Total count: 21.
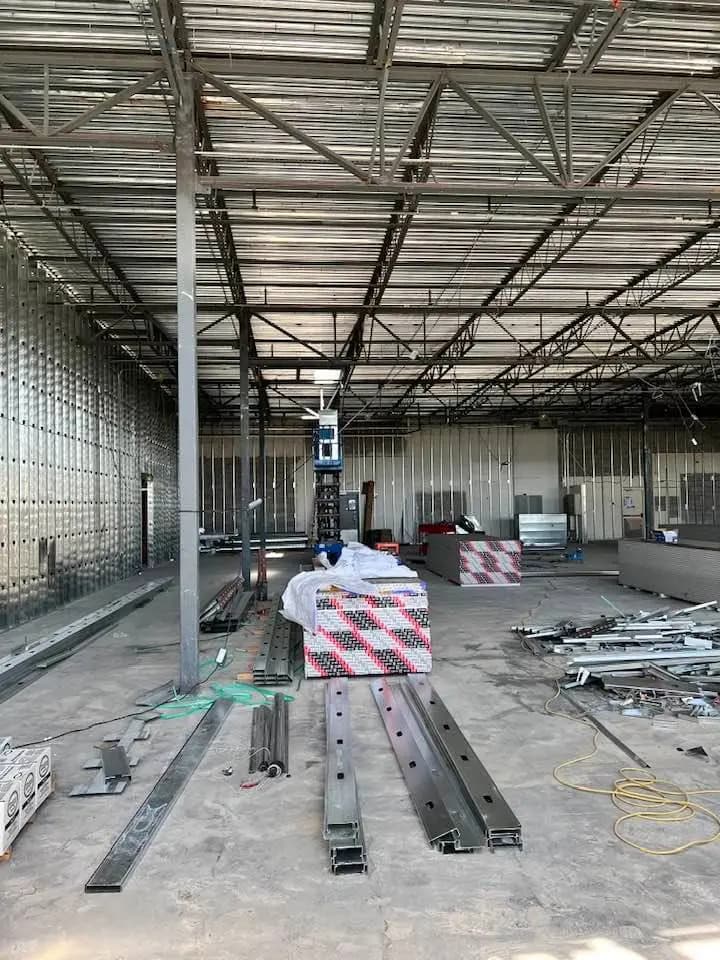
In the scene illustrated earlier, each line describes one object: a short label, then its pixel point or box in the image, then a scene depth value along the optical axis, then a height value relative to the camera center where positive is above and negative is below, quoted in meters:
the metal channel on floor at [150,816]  3.54 -2.11
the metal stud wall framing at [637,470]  33.91 +1.27
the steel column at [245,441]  14.96 +1.39
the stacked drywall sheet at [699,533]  16.59 -1.10
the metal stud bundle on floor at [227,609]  11.00 -2.10
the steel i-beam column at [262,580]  14.32 -1.84
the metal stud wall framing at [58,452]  11.45 +1.15
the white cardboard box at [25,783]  4.10 -1.85
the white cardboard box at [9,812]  3.75 -1.88
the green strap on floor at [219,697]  6.56 -2.17
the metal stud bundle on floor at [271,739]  5.03 -2.08
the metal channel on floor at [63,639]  7.78 -2.05
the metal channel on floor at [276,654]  7.63 -2.07
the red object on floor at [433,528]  25.58 -1.30
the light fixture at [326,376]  19.28 +3.83
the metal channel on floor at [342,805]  3.64 -2.04
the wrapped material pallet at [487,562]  16.62 -1.73
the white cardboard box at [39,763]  4.38 -1.82
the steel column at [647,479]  26.73 +0.62
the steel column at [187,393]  7.16 +1.22
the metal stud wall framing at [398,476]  31.78 +1.12
